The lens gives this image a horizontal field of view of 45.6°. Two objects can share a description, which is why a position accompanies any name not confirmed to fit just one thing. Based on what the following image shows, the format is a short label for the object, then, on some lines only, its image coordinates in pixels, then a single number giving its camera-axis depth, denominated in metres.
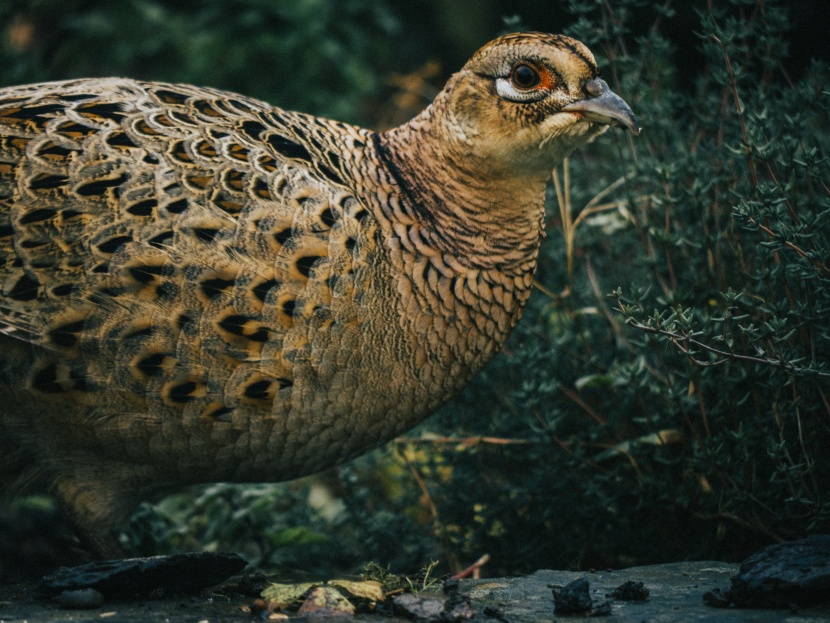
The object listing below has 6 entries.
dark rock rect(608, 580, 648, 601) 3.13
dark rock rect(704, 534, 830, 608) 2.91
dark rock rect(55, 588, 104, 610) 3.04
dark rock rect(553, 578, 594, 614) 2.96
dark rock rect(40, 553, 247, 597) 3.11
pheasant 3.37
